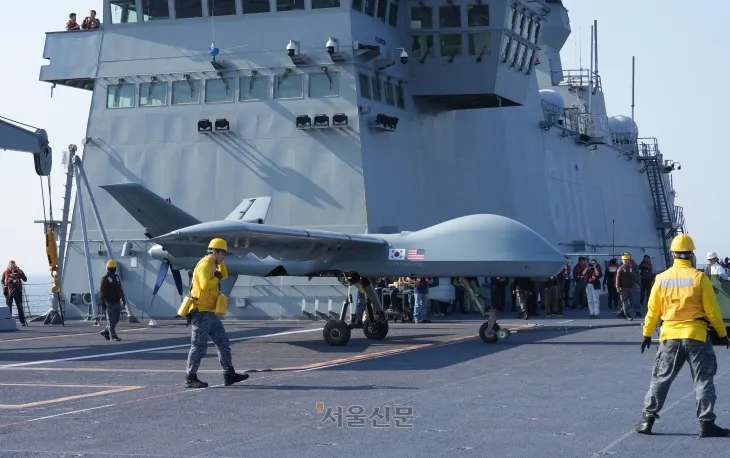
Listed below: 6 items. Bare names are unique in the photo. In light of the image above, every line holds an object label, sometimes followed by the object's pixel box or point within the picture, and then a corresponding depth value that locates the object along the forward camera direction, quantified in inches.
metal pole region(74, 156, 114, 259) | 1311.5
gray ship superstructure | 1334.9
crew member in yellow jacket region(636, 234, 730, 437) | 414.3
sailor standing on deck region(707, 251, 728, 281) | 1115.3
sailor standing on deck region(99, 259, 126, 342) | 984.9
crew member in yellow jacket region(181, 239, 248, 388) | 605.0
